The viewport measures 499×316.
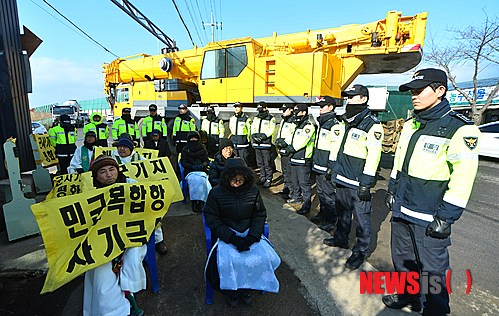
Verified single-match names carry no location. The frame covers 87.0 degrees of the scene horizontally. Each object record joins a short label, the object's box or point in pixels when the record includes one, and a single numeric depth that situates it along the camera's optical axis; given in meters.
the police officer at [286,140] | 5.27
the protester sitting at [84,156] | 4.78
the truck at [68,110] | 25.44
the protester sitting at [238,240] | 2.34
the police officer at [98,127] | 6.36
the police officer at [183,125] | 7.22
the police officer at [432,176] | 1.97
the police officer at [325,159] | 4.09
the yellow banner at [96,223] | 1.91
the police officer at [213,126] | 7.14
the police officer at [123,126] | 6.94
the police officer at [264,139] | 6.11
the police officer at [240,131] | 6.56
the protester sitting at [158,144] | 6.62
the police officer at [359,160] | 2.92
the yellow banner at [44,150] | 5.44
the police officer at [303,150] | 4.80
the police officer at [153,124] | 7.37
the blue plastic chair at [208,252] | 2.50
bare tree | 15.52
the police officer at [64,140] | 5.76
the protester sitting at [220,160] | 4.03
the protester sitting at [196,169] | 4.57
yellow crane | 6.12
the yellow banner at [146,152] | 4.70
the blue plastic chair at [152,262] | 2.61
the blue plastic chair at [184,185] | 5.01
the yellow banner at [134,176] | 3.34
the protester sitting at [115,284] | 2.04
